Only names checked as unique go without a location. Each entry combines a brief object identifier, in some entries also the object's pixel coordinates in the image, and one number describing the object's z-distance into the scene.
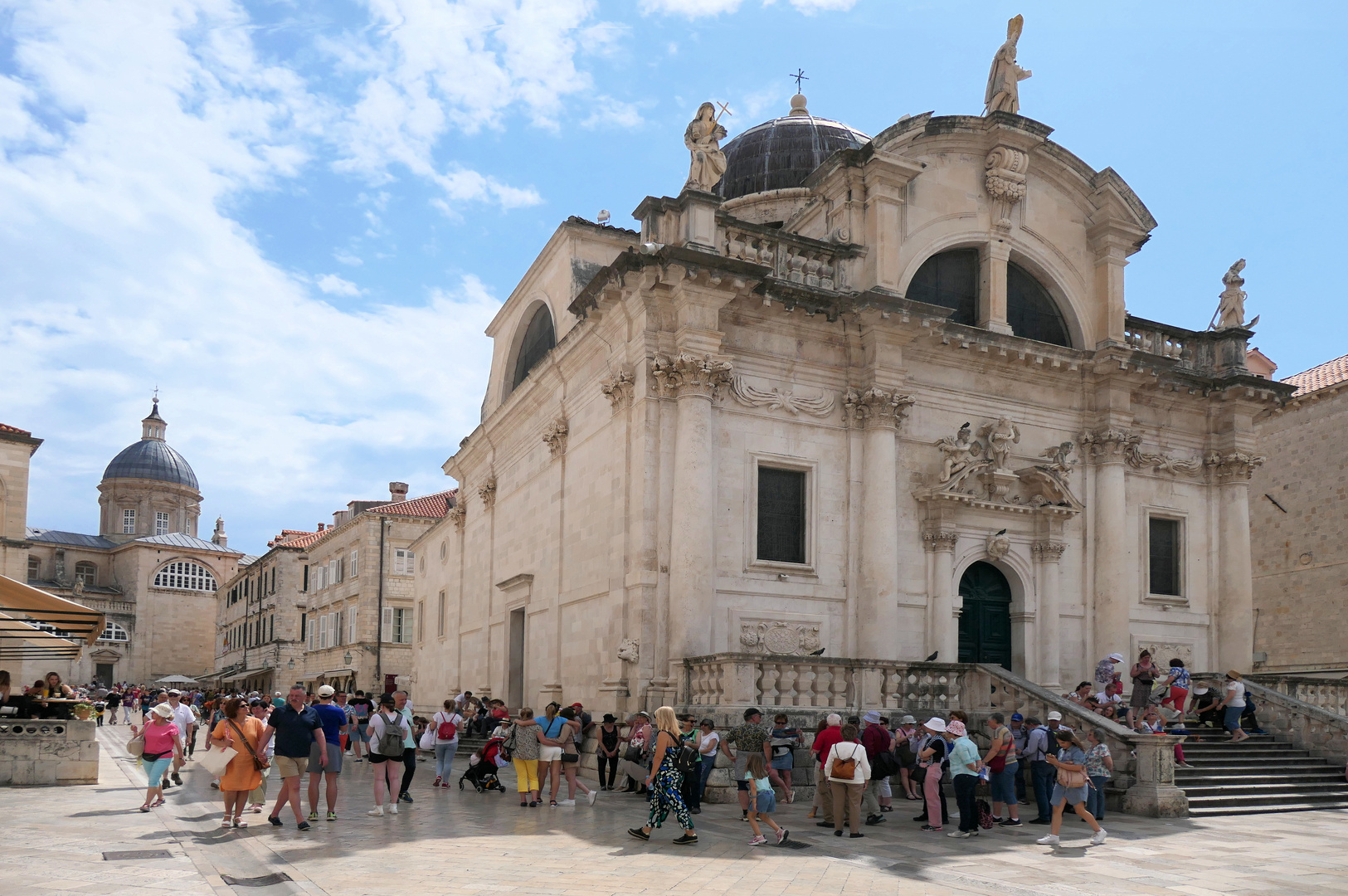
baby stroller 16.22
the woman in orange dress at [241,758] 11.87
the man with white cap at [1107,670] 18.58
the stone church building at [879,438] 18.17
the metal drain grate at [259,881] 8.94
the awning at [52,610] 15.94
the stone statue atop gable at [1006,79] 21.77
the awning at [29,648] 17.92
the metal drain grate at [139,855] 9.92
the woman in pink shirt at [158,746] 13.98
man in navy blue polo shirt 12.13
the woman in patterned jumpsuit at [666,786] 11.30
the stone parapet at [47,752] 16.39
